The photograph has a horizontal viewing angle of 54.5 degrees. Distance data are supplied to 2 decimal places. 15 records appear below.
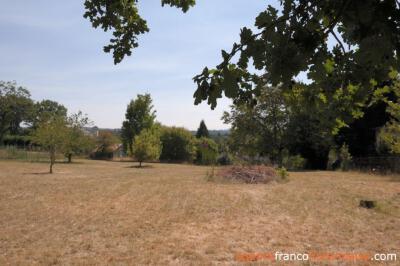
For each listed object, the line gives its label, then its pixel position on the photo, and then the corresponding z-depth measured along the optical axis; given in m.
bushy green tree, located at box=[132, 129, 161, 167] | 33.94
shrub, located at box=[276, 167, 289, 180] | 18.38
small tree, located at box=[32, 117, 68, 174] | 24.77
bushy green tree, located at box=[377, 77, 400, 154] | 13.71
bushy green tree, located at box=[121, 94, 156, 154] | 47.59
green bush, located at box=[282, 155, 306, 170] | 30.25
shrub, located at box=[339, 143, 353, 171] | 28.34
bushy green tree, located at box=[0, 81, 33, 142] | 57.22
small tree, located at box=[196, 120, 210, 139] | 72.25
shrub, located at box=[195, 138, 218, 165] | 40.88
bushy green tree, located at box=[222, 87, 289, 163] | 31.97
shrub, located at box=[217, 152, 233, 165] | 36.72
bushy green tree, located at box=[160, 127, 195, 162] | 43.28
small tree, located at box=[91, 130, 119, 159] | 47.28
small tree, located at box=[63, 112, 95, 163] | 37.38
